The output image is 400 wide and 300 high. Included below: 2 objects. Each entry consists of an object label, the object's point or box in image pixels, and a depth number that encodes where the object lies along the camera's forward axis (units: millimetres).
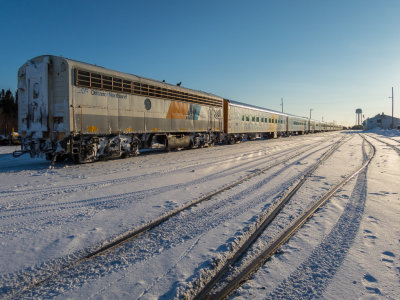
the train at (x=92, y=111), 8500
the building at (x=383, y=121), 111125
